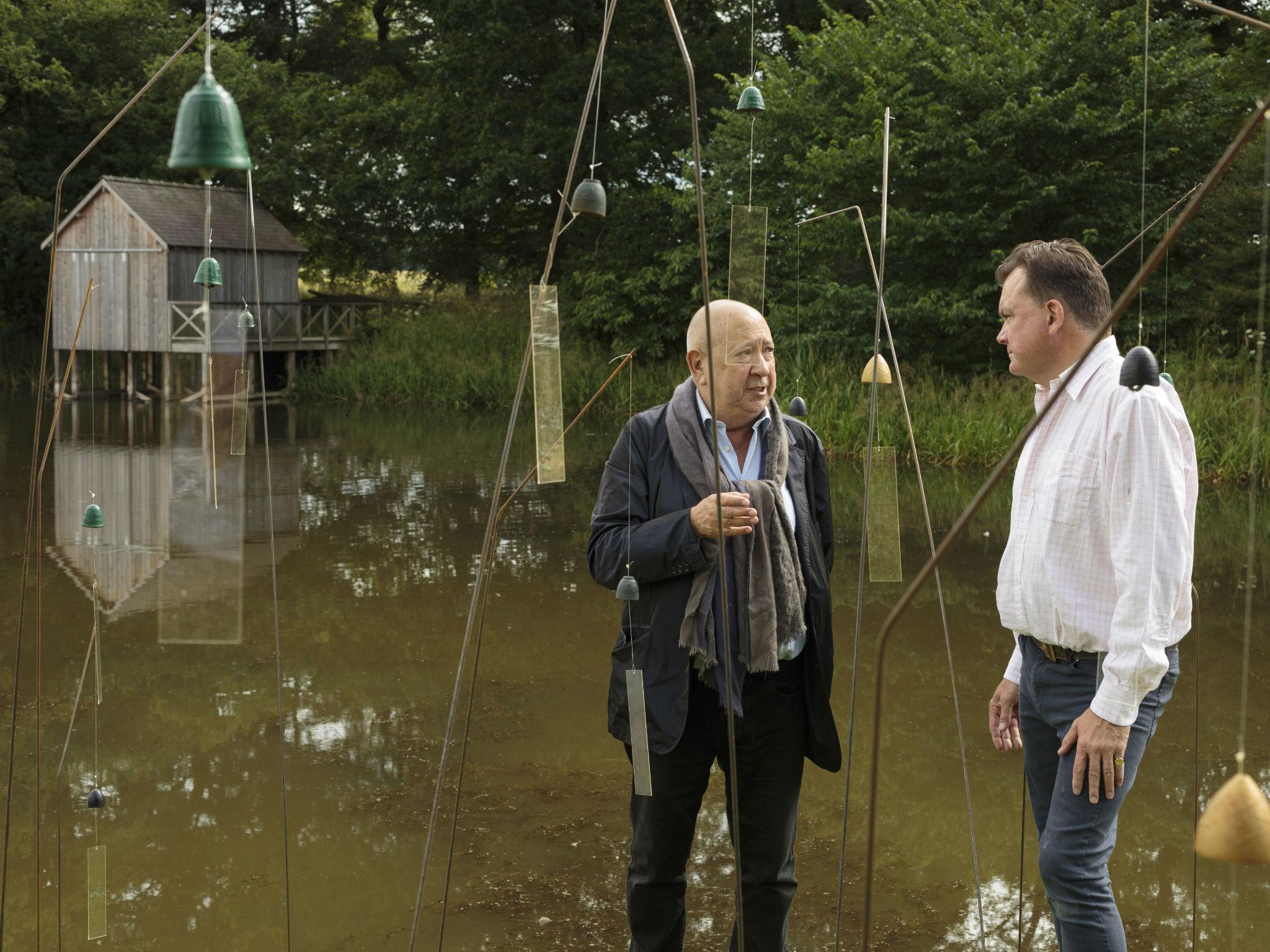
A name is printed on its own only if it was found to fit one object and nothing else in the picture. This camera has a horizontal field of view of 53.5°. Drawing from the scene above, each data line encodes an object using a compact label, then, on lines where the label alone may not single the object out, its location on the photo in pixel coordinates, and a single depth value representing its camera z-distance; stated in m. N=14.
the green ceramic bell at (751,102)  2.14
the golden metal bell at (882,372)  2.75
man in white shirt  1.95
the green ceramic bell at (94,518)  2.84
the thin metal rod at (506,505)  1.92
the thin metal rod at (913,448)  2.19
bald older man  2.46
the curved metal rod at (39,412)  2.01
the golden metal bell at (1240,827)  1.06
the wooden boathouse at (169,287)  18.66
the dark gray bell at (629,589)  2.17
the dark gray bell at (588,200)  1.88
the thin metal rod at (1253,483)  1.19
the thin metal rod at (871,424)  2.00
